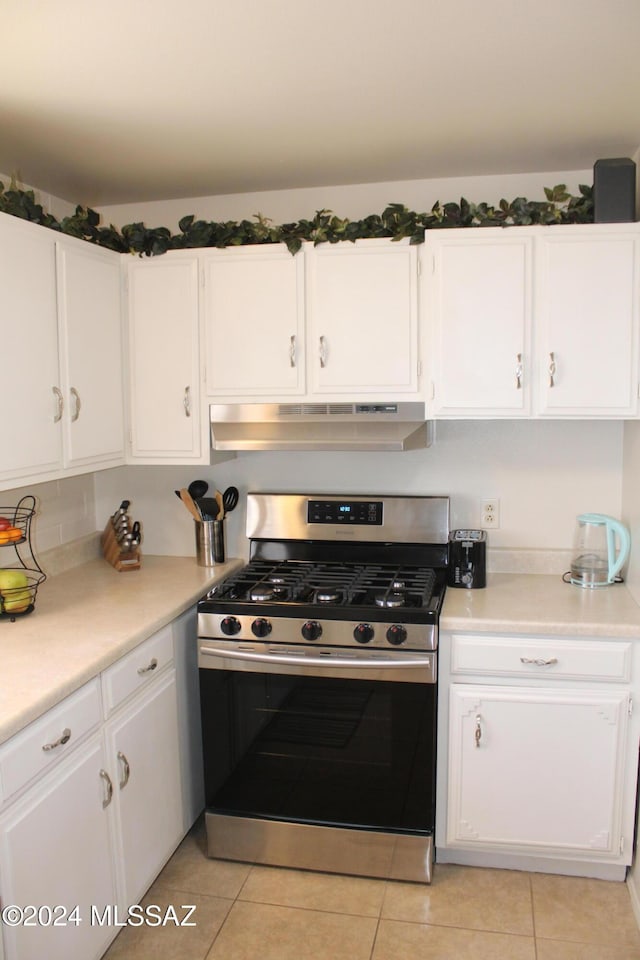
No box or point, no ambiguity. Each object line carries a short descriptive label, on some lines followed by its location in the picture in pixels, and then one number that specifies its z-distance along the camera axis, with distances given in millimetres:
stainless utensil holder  3193
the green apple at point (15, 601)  2436
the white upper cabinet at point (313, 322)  2760
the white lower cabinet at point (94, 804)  1775
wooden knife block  3133
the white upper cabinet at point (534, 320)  2609
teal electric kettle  2807
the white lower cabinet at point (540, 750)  2504
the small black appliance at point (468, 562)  2875
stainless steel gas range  2516
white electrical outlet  3102
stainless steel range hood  2793
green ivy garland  2648
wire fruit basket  2424
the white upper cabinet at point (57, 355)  2311
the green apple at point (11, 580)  2426
